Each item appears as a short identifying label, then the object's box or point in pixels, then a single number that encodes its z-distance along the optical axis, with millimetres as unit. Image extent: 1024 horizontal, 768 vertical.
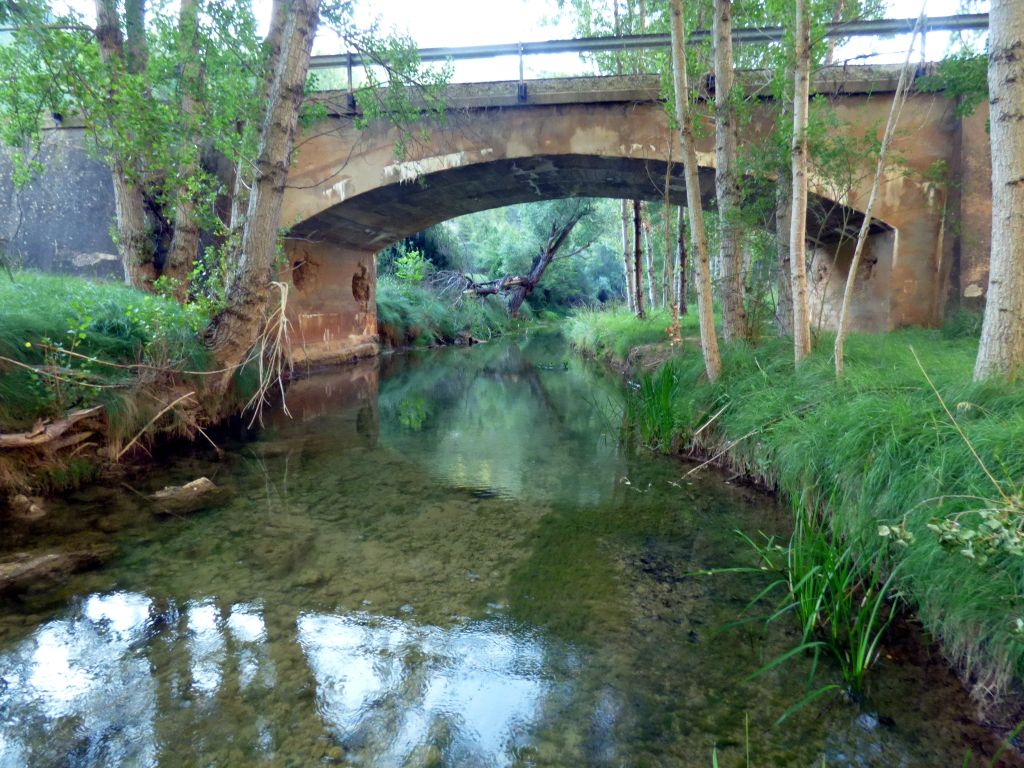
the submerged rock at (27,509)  3555
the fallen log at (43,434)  3613
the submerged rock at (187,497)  3812
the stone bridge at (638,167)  6809
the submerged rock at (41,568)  2803
